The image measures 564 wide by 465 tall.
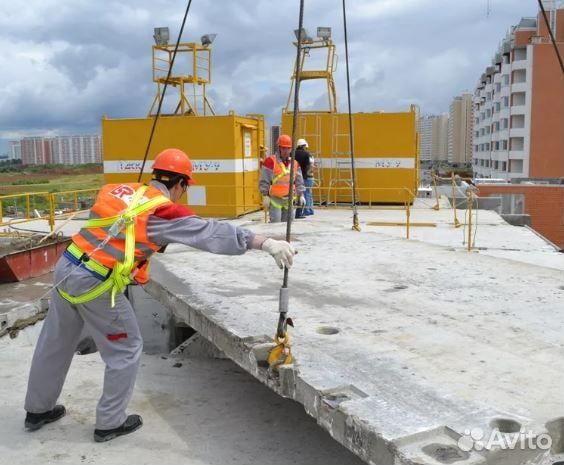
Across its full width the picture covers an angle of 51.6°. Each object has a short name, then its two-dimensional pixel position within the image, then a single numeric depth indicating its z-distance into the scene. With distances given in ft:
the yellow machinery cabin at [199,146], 48.32
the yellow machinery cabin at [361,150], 52.95
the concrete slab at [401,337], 8.36
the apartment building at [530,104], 197.98
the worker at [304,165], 40.98
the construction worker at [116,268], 10.99
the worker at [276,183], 31.96
